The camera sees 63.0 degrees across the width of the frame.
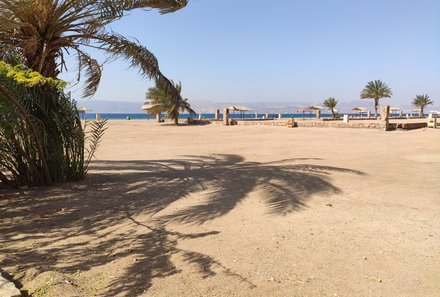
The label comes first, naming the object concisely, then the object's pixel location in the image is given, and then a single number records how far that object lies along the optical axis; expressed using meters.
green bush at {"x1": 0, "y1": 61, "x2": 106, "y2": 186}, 6.02
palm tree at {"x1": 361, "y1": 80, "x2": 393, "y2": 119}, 49.31
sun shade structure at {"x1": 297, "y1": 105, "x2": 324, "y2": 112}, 42.21
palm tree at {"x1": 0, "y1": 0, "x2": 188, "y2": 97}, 6.43
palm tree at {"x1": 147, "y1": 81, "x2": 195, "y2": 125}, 33.66
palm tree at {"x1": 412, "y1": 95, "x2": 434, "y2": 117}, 58.12
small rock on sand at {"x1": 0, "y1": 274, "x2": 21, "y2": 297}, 2.75
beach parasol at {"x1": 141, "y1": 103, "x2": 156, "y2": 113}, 35.88
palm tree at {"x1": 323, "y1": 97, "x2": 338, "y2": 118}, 46.84
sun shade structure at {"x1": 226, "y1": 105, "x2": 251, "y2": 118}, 41.01
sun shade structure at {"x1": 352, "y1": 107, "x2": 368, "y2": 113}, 52.83
